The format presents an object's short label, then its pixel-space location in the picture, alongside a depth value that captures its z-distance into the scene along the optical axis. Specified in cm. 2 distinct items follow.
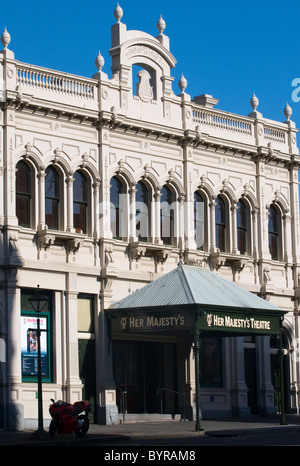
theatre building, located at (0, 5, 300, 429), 3631
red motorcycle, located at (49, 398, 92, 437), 3038
